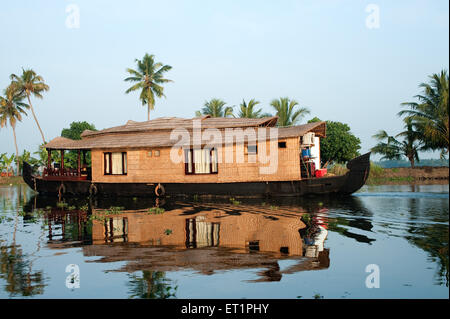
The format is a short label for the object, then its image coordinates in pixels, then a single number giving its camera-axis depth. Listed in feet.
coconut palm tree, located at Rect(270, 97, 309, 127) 108.47
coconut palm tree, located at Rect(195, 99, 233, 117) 123.24
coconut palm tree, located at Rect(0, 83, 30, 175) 141.51
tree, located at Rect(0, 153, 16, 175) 135.54
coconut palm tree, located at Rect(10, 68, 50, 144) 137.18
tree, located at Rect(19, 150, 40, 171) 134.21
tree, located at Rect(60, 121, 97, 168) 149.38
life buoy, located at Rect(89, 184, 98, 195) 64.95
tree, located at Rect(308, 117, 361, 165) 97.55
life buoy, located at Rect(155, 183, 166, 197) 60.13
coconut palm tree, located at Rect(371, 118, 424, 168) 102.58
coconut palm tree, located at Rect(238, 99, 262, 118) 114.83
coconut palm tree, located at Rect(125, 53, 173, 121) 119.14
